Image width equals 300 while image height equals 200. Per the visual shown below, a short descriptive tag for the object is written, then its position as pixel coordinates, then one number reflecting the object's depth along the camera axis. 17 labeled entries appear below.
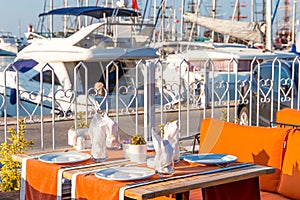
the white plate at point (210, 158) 5.09
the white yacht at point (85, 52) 20.89
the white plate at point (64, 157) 5.15
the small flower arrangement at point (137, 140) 5.17
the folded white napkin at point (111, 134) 5.69
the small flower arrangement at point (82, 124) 7.91
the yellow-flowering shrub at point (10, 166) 7.13
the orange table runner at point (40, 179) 5.09
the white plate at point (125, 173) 4.52
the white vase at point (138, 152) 5.14
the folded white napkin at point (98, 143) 5.21
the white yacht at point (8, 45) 62.00
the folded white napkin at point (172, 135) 5.03
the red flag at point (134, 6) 24.59
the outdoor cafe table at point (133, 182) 4.36
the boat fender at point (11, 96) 15.16
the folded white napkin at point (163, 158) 4.65
